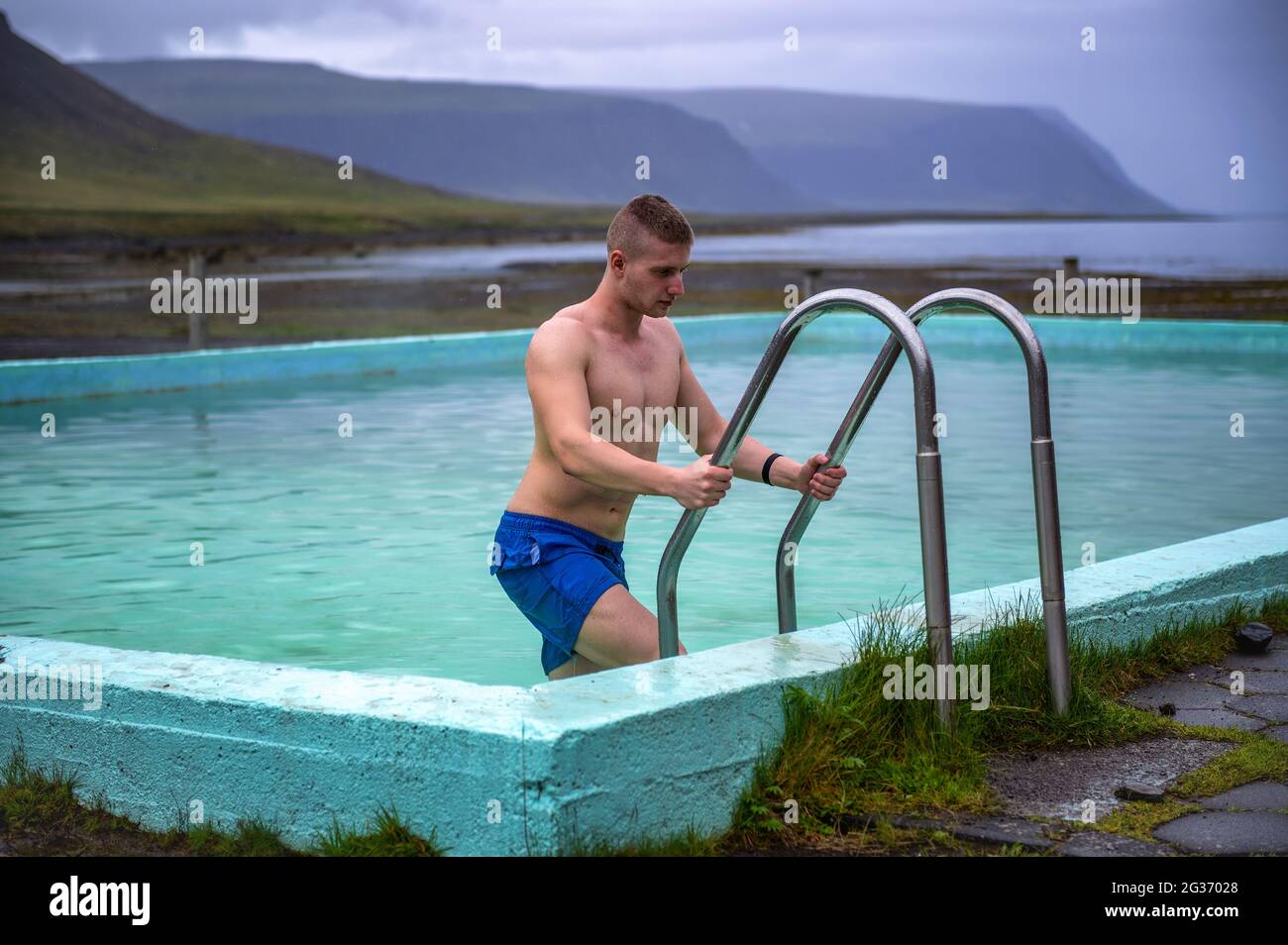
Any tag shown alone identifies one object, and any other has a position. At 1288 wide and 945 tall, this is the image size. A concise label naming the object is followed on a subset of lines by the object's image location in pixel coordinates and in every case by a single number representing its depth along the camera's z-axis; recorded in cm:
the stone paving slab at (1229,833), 281
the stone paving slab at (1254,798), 302
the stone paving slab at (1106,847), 279
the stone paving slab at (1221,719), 355
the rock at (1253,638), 414
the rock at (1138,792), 304
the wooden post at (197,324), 1481
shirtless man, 347
